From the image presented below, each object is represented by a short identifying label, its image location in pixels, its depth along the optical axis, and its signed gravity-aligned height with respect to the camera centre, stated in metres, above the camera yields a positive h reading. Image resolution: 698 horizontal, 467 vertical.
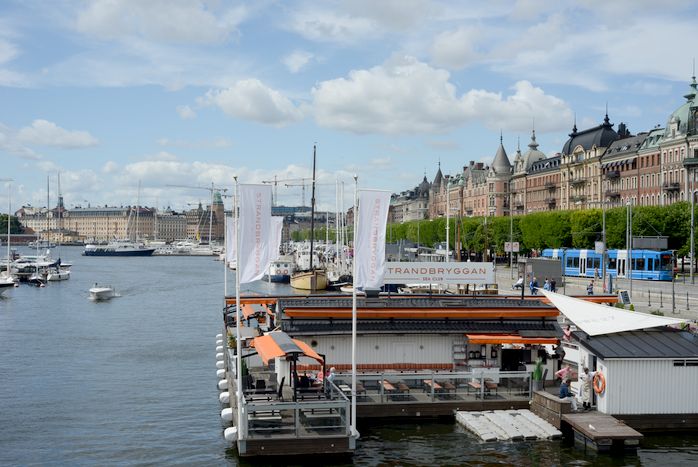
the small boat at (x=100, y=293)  97.06 -5.15
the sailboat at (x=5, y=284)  100.36 -4.27
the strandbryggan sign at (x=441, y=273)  46.97 -1.21
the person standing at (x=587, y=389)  30.75 -4.92
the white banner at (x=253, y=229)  29.67 +0.72
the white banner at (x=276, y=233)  42.86 +1.08
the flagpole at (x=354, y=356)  28.14 -3.57
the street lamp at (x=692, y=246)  84.84 +0.67
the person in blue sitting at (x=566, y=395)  30.34 -5.14
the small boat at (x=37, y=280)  124.70 -4.77
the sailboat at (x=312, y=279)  108.75 -3.79
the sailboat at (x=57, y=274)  133.62 -4.17
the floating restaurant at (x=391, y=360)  27.55 -4.40
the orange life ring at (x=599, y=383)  30.02 -4.60
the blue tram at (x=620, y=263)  88.69 -1.18
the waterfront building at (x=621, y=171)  137.75 +13.60
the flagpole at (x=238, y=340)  26.82 -3.23
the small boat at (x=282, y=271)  137.38 -3.42
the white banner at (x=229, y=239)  52.97 +0.64
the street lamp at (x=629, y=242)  83.32 +1.13
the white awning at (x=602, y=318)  31.44 -2.49
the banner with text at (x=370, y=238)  28.69 +0.42
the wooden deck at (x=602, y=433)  27.77 -5.90
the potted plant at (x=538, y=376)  32.53 -4.77
